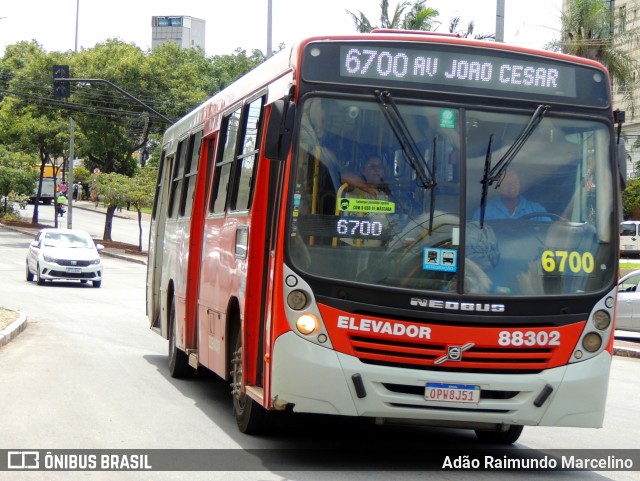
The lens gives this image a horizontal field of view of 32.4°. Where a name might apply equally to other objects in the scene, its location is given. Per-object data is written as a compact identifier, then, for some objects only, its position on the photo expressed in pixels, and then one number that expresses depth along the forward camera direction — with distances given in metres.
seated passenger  8.00
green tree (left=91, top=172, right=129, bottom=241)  51.84
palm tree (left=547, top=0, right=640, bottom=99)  34.69
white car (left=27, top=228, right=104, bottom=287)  31.70
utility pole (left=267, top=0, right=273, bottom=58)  30.80
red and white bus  7.79
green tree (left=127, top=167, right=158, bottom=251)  51.91
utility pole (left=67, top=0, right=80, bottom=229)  53.34
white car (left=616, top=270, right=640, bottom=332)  22.41
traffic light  34.22
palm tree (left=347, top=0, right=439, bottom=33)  34.47
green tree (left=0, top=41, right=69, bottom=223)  56.81
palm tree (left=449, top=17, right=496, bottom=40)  34.24
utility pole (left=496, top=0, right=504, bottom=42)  20.08
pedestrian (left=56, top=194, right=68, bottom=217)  66.05
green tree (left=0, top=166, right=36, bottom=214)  63.56
